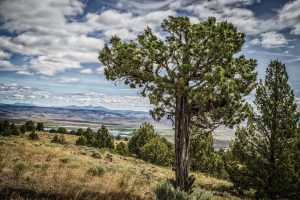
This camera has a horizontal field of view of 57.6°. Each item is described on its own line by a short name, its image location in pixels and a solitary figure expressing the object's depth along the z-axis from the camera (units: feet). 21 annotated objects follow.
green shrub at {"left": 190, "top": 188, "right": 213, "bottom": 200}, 33.30
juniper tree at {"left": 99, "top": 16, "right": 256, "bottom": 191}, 30.99
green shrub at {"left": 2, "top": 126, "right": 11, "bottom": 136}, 142.86
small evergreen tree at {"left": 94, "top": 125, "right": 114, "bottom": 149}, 178.60
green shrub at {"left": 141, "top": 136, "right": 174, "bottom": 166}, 148.25
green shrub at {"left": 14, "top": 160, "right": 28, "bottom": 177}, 36.94
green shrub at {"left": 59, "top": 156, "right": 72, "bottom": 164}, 62.32
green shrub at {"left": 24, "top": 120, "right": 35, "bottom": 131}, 199.23
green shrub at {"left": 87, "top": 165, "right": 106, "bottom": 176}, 49.73
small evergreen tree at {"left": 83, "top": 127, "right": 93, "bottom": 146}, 188.20
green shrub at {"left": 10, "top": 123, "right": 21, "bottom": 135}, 158.81
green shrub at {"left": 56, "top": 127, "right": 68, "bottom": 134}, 269.81
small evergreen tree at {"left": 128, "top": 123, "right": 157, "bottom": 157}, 166.09
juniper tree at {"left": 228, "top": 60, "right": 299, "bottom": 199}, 56.34
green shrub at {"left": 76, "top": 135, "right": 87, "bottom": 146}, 167.94
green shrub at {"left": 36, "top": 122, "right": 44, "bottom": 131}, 239.83
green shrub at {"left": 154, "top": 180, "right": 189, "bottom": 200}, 31.65
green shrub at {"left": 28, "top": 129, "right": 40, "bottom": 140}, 145.38
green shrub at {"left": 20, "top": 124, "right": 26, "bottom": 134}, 178.31
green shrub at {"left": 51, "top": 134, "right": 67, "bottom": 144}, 156.44
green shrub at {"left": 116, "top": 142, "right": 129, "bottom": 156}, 155.02
